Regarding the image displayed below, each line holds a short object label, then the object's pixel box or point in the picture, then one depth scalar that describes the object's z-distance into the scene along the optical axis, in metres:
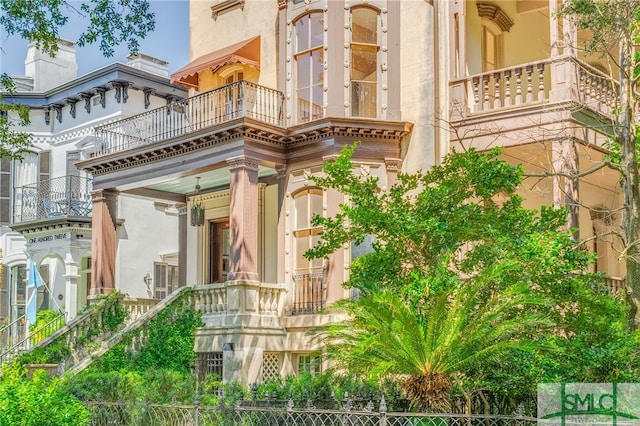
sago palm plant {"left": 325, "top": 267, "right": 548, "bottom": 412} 11.30
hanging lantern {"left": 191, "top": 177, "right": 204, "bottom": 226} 23.70
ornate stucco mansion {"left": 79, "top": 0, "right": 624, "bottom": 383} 18.06
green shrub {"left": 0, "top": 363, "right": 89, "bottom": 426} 11.07
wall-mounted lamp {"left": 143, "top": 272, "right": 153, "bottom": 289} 28.39
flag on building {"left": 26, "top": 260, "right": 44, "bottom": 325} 23.27
